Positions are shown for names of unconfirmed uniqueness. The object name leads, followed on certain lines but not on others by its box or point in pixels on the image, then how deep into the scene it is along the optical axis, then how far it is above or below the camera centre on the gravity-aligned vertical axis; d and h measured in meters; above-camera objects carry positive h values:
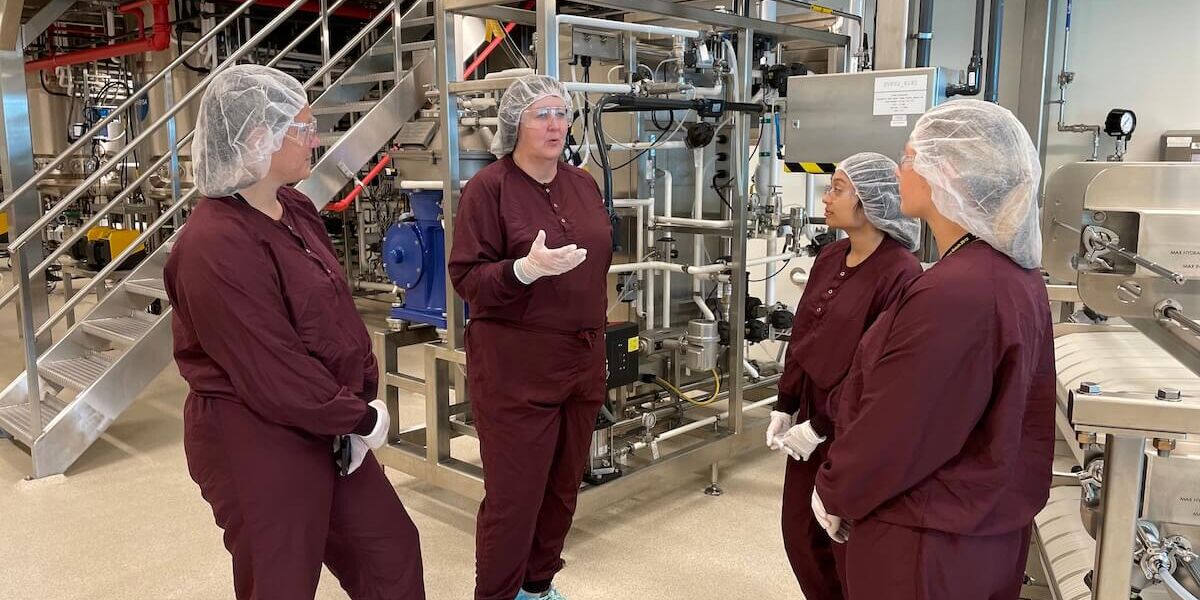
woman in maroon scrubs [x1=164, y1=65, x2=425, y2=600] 1.61 -0.36
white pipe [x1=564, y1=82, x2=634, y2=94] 2.73 +0.24
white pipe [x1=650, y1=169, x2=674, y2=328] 3.71 -0.21
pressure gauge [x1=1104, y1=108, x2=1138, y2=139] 4.61 +0.22
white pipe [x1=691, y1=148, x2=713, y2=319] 3.64 -0.22
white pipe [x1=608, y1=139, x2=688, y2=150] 3.21 +0.06
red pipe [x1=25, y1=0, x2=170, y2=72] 5.67 +0.82
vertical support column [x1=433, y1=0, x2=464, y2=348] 2.89 +0.15
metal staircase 3.71 -0.74
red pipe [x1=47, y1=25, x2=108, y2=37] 7.57 +1.13
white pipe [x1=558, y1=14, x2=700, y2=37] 2.78 +0.46
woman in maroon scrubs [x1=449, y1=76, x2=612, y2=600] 2.34 -0.43
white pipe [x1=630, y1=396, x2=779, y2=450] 3.37 -1.07
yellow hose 3.51 -0.98
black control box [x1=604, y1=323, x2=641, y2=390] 3.01 -0.66
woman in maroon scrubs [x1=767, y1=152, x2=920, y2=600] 1.99 -0.36
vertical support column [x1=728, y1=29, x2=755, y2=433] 3.36 -0.26
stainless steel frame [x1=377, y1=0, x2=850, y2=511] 2.89 -0.66
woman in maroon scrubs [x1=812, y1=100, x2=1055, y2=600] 1.31 -0.35
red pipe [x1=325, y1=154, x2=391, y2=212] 4.72 -0.14
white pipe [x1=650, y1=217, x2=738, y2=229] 3.45 -0.25
